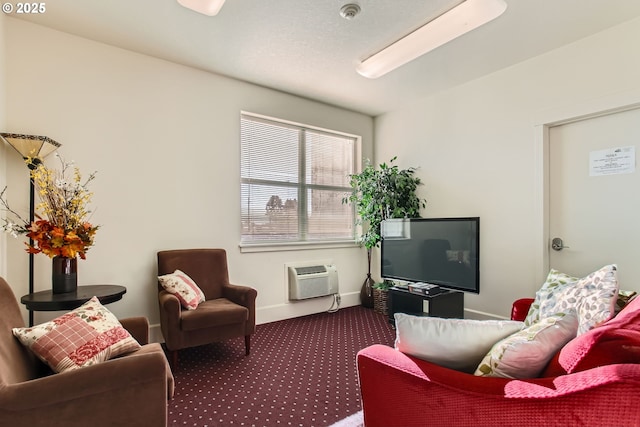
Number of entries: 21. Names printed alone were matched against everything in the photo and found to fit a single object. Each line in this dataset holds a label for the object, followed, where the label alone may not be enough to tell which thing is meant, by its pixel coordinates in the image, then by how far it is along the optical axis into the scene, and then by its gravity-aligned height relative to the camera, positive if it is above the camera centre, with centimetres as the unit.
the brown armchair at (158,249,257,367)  248 -73
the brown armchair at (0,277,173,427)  110 -62
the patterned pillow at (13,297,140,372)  140 -55
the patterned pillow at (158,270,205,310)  267 -58
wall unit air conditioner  383 -75
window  374 +46
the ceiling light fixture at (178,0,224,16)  214 +141
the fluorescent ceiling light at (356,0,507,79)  224 +142
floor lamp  232 +50
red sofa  81 -50
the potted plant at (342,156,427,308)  403 +27
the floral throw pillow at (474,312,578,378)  104 -42
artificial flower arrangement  219 -3
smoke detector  231 +149
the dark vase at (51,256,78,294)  230 -40
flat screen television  297 -33
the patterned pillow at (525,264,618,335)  157 -42
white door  262 +20
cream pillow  118 -44
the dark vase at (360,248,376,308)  437 -97
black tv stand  310 -83
